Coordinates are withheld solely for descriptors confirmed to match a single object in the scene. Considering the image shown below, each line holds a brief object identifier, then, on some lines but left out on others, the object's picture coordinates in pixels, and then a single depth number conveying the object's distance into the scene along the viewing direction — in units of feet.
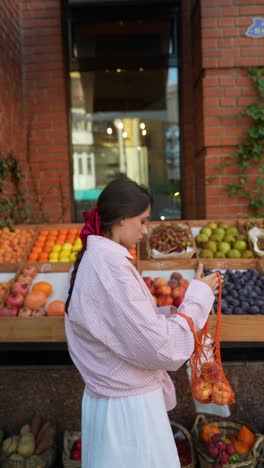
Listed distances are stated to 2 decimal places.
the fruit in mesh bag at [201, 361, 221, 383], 6.20
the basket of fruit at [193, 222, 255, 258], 11.53
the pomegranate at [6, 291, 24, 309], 9.48
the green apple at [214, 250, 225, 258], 11.42
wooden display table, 8.38
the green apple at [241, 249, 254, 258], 11.49
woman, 4.79
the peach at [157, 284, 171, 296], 9.59
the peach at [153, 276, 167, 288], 9.93
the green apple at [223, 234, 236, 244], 12.07
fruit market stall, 8.43
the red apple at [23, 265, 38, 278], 10.76
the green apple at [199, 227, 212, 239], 12.46
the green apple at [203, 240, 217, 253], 11.71
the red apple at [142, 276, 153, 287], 9.92
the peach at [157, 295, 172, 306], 9.41
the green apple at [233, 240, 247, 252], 11.71
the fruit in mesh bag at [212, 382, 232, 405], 6.32
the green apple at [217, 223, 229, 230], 12.89
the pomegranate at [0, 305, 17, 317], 9.09
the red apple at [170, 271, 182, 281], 10.28
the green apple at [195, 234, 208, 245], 12.18
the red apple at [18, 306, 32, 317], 9.00
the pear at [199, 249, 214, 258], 11.45
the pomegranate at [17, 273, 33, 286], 10.36
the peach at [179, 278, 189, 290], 9.97
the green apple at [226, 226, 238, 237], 12.56
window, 18.57
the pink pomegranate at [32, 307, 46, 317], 9.00
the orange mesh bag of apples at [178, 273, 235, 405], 6.19
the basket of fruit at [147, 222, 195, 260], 11.18
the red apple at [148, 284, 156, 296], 9.81
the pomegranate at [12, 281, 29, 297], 9.84
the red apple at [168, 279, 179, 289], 9.90
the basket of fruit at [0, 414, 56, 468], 8.98
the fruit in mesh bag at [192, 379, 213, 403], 6.26
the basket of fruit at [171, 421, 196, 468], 8.88
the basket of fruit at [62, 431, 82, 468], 8.89
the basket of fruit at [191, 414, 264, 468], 8.48
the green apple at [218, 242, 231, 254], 11.59
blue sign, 14.99
